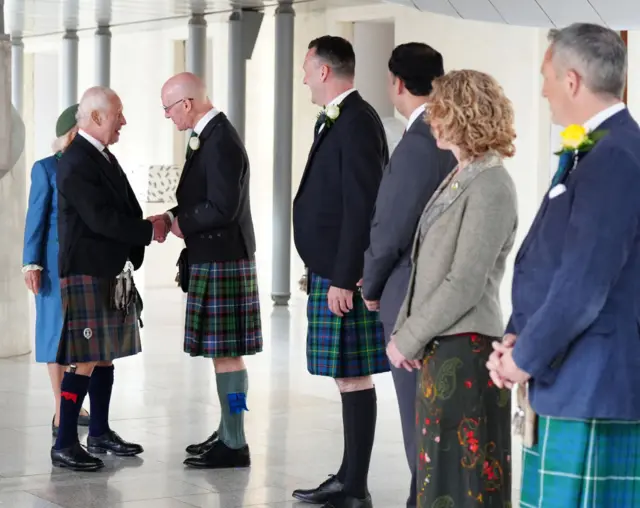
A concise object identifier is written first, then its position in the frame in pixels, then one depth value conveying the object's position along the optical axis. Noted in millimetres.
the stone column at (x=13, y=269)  8734
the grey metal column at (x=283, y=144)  13031
